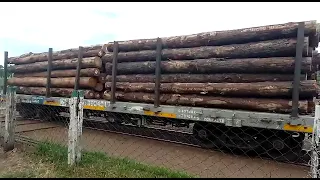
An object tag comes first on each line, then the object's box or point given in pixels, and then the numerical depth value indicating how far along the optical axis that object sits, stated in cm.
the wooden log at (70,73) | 665
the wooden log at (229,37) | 421
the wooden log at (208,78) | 447
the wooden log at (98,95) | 676
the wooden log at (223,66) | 424
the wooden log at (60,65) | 669
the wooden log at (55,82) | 672
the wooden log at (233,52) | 426
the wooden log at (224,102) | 423
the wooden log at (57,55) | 688
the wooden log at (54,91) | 678
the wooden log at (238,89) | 416
